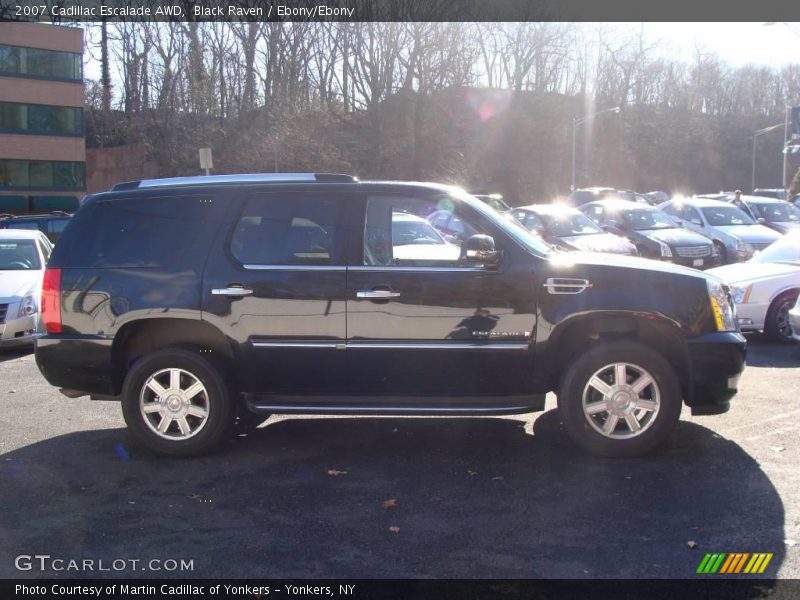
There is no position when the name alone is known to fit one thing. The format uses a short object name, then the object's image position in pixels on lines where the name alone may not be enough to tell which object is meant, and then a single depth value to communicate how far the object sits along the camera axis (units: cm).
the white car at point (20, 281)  1041
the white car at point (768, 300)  1041
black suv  566
